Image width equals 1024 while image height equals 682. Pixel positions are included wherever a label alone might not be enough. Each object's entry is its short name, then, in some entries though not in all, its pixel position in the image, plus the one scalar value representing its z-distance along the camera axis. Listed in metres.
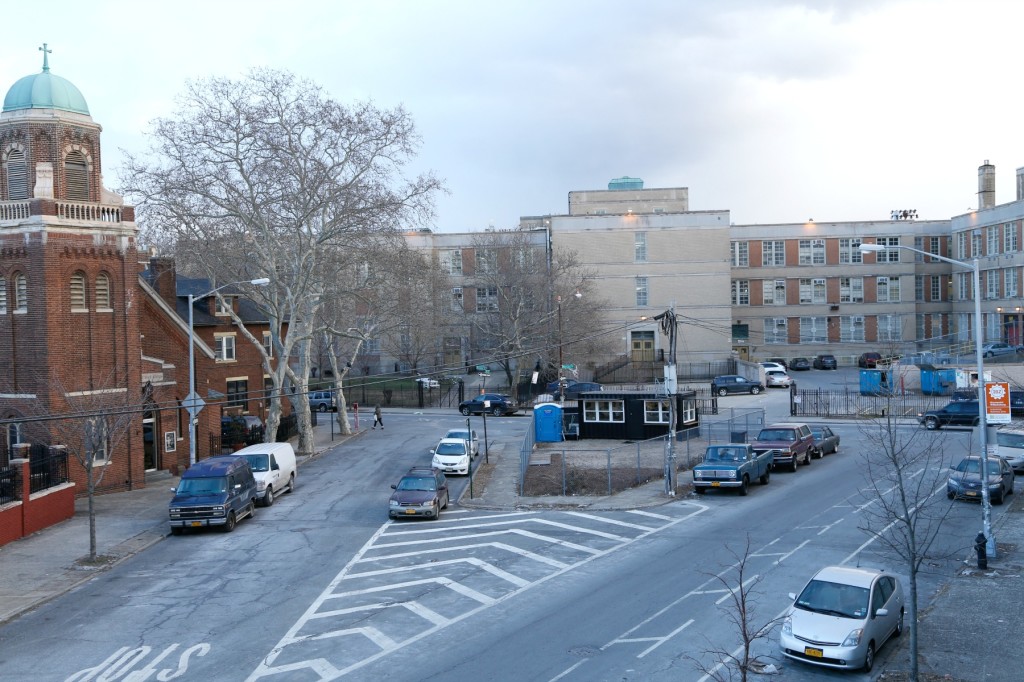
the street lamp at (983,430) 22.00
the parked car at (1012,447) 33.59
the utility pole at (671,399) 32.19
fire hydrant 21.12
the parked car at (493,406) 59.94
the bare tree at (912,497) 14.77
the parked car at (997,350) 64.55
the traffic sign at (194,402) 32.56
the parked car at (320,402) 67.00
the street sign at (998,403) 24.44
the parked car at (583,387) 62.09
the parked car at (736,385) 63.09
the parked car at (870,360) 76.00
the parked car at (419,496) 29.17
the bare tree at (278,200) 42.28
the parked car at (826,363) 79.38
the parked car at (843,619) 15.18
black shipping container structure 44.56
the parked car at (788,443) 35.94
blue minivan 27.73
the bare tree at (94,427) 26.58
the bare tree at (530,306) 65.75
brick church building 34.12
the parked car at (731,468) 31.62
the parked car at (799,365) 79.69
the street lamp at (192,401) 35.23
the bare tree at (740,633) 14.77
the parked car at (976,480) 27.94
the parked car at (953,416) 44.69
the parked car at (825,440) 38.81
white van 32.75
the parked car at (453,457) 37.72
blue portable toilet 45.94
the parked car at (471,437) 41.17
